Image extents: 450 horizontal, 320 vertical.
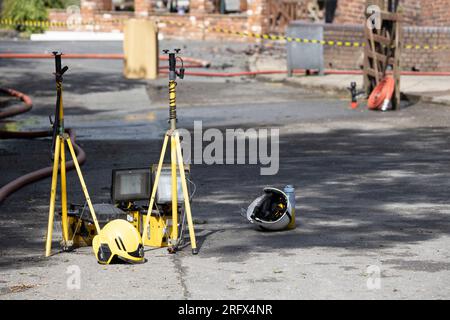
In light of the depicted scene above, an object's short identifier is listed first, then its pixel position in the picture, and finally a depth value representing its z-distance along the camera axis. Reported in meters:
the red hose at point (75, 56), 33.16
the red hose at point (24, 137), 14.07
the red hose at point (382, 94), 22.03
